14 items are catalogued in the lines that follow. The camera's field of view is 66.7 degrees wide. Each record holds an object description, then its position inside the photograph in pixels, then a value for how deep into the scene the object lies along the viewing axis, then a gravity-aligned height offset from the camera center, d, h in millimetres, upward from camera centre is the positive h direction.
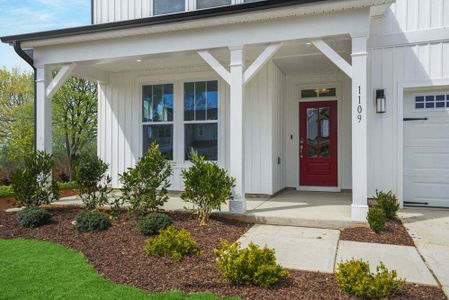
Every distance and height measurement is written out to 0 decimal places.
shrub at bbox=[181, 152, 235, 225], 5125 -577
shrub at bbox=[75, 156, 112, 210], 6133 -589
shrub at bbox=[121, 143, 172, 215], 5414 -540
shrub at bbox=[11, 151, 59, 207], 6125 -594
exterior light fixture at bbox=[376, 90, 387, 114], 6363 +878
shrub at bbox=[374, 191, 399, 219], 5324 -883
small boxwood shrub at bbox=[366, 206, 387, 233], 4621 -972
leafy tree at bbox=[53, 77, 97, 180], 13539 +1226
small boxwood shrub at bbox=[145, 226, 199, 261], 3855 -1096
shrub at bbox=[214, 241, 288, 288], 3049 -1082
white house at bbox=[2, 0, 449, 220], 5359 +1286
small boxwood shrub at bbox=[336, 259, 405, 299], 2697 -1086
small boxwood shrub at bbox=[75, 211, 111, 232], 5027 -1074
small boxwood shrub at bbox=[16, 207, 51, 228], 5405 -1080
